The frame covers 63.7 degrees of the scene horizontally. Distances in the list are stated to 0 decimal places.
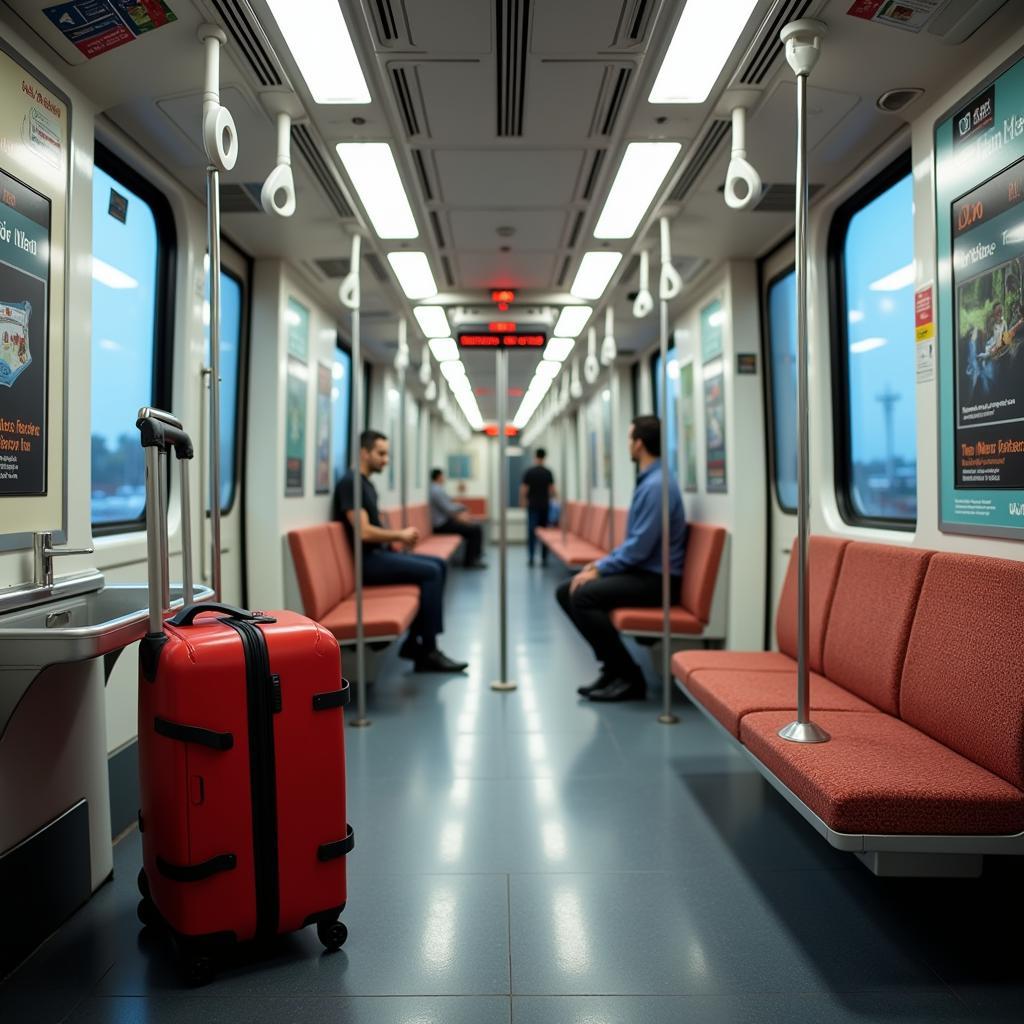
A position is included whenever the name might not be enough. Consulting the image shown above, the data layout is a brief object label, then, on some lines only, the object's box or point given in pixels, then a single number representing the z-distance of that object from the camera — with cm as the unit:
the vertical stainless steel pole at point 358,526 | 439
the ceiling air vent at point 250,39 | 255
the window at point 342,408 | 794
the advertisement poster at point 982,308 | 259
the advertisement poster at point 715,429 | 564
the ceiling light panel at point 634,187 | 368
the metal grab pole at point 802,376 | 248
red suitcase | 202
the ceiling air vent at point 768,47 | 255
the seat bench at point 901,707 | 200
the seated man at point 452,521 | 1298
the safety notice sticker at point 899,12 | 250
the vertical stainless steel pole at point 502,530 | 509
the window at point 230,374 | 507
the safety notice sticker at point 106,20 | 249
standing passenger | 1419
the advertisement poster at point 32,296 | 250
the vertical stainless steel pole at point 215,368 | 265
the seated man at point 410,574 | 590
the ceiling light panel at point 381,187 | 367
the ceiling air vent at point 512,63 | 262
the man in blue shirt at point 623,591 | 511
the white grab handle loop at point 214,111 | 266
